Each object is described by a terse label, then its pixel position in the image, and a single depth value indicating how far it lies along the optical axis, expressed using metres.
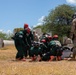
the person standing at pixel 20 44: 8.77
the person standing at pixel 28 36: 8.68
